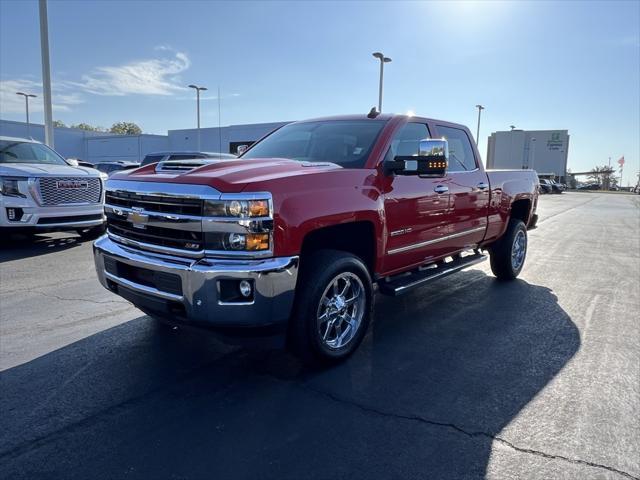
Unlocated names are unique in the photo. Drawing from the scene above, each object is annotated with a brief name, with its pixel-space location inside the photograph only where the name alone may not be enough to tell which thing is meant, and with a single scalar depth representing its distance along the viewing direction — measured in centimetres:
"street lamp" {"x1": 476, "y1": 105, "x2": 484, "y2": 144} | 4993
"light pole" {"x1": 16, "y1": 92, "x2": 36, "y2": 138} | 5069
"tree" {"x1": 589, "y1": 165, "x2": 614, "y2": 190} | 10578
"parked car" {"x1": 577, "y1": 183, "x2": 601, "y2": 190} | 9151
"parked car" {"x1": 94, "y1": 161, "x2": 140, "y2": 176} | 2272
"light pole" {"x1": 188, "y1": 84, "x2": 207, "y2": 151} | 4056
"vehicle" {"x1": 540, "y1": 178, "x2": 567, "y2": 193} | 5086
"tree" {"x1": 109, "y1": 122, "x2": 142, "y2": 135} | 11306
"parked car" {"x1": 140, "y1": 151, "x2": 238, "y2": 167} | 1159
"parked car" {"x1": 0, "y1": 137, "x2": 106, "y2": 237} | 792
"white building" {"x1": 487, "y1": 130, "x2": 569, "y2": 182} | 8300
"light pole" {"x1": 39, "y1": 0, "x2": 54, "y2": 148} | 1510
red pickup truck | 310
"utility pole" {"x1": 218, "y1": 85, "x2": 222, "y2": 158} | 4458
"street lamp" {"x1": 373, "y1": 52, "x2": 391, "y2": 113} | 2777
